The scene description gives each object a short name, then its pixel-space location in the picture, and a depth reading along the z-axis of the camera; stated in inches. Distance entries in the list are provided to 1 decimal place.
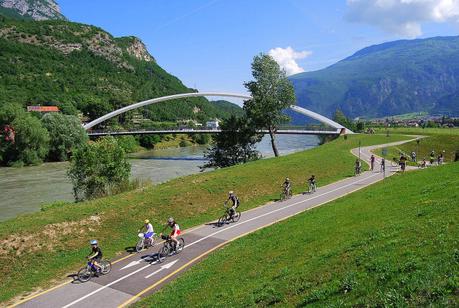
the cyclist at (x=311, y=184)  1284.2
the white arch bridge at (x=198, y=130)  3946.1
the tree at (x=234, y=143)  2174.0
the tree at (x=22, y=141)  3207.2
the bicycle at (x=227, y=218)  968.9
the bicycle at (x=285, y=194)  1210.0
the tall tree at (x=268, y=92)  2154.3
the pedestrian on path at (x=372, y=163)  1686.8
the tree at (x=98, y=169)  1459.2
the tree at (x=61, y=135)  3518.7
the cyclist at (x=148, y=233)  804.6
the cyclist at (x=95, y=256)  665.0
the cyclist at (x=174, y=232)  757.3
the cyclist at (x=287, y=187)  1206.3
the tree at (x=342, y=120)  5326.8
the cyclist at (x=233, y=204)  946.7
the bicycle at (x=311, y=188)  1290.6
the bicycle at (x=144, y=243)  803.4
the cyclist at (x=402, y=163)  1487.5
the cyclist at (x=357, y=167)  1577.1
